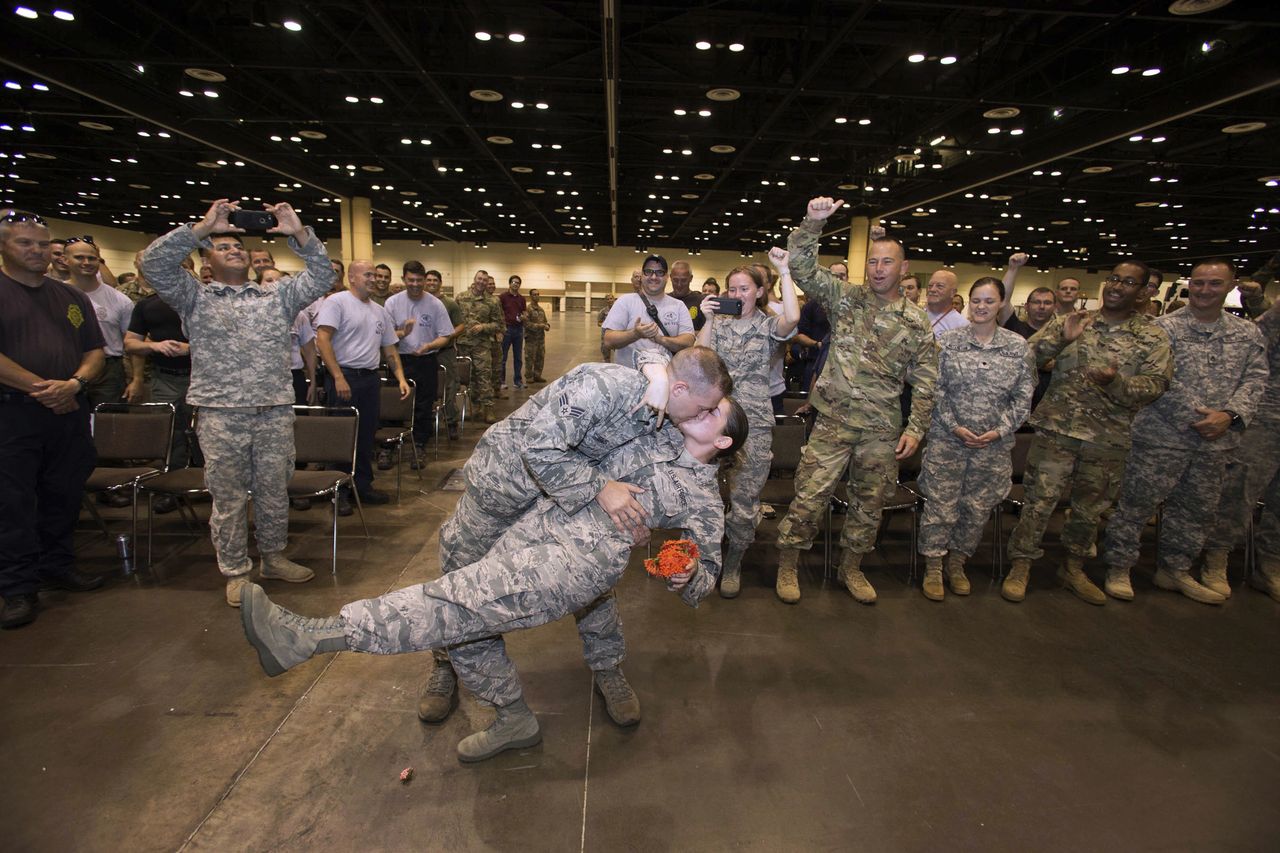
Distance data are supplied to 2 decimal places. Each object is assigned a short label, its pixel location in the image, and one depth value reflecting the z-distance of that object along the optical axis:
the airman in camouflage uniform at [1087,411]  3.49
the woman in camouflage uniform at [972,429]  3.55
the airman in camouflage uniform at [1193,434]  3.65
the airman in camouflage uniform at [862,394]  3.36
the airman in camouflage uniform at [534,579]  1.78
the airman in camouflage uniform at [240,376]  3.03
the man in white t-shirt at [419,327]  5.89
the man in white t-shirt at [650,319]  4.11
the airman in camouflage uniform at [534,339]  11.11
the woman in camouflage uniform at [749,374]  3.49
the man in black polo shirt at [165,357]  4.10
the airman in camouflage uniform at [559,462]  1.86
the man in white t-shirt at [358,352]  4.48
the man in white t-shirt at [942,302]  4.21
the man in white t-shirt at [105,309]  4.36
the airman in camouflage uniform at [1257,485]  3.97
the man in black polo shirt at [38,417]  2.90
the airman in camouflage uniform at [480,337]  7.89
